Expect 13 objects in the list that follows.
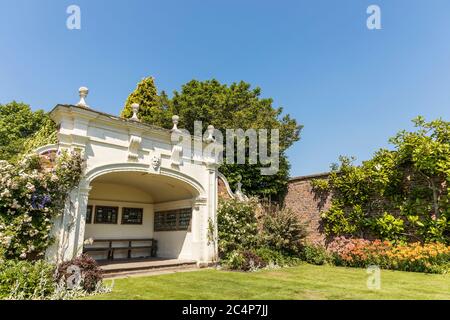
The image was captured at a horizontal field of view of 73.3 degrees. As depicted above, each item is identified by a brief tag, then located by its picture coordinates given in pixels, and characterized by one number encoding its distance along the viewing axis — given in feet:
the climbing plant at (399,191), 33.01
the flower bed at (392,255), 30.17
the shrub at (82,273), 20.26
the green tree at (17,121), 73.87
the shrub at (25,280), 17.46
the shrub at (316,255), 38.70
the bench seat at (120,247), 37.13
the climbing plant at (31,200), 21.31
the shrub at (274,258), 35.32
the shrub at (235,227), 36.27
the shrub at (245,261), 32.63
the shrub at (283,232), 38.04
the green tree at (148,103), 59.77
